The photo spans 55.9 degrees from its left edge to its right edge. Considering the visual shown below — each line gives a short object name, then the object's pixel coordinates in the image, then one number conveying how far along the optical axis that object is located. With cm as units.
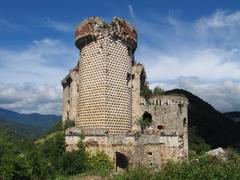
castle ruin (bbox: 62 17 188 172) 1712
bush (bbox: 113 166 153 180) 1275
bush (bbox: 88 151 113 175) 1629
